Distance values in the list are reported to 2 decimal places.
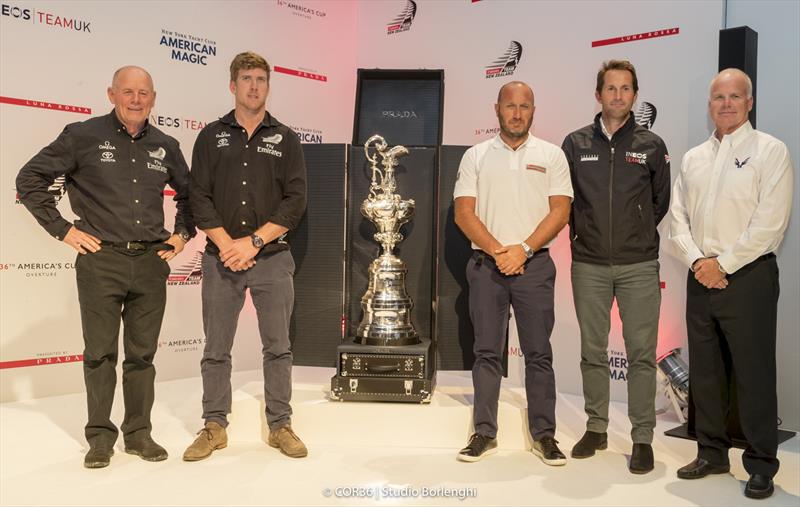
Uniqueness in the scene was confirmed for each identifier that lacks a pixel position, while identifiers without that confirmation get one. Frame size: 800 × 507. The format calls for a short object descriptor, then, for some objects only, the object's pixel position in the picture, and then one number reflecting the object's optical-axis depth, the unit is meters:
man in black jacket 3.39
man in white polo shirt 3.39
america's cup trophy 3.98
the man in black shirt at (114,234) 3.21
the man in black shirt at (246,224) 3.37
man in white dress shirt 3.04
